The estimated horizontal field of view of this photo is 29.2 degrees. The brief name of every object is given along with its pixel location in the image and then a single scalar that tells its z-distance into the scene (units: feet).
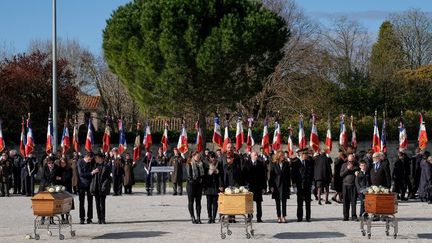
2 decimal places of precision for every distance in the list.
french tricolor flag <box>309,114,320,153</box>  114.32
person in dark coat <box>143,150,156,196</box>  104.58
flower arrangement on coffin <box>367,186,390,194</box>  56.59
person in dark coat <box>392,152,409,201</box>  92.94
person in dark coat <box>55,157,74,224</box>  67.97
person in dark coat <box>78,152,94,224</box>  67.56
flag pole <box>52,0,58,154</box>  110.63
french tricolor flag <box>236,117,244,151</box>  115.75
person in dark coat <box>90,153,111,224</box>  66.90
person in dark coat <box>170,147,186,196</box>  103.76
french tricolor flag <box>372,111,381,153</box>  116.88
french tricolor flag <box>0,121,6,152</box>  116.88
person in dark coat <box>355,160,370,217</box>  66.90
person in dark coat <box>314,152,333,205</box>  88.33
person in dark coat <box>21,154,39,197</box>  104.17
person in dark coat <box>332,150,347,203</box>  85.35
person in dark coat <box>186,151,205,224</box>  66.99
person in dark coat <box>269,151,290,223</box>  67.92
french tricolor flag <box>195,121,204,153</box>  115.63
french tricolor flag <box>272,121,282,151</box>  117.56
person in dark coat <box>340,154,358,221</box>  68.18
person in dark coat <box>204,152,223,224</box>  66.90
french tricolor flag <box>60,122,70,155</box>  118.70
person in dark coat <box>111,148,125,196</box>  104.63
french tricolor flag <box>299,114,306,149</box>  117.29
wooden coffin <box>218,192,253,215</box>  56.18
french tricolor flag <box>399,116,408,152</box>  112.57
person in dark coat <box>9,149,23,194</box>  106.93
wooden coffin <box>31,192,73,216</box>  55.83
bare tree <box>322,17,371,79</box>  172.65
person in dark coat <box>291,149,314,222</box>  68.23
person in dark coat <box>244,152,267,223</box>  67.92
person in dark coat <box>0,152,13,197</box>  103.45
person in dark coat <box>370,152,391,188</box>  69.56
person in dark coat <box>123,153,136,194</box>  107.14
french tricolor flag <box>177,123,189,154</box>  115.75
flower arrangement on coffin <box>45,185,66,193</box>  58.23
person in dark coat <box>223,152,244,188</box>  67.26
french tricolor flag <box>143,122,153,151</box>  119.96
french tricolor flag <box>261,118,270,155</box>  116.46
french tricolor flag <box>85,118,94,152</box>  120.37
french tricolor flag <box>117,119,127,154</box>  120.26
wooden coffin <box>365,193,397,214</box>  56.08
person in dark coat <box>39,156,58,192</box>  67.67
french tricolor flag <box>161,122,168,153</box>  120.26
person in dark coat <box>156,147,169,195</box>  106.15
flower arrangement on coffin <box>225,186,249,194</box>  56.91
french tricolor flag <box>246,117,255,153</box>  117.50
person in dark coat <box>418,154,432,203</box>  87.86
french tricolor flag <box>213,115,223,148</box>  116.67
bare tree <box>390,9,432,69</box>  223.51
